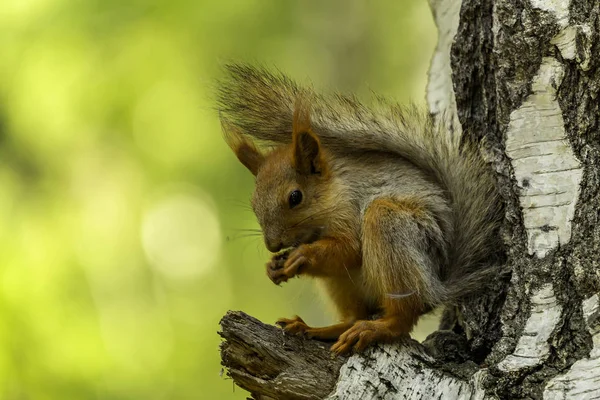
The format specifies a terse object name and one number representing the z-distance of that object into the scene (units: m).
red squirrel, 3.65
